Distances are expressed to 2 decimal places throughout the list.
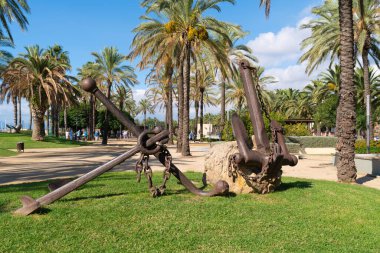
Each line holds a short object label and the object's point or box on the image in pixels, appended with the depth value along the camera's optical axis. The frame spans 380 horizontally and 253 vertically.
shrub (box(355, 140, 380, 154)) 17.50
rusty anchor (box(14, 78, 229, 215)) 5.14
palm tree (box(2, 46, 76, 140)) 26.12
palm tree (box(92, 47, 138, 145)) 33.00
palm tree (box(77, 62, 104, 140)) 33.25
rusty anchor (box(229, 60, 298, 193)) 5.98
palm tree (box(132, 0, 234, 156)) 18.47
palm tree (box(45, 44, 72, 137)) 39.95
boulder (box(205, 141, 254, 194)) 6.48
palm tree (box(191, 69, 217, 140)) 37.66
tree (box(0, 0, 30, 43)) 17.02
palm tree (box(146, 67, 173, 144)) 29.57
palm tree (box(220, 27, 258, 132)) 29.30
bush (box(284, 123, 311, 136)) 31.49
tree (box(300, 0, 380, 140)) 21.42
